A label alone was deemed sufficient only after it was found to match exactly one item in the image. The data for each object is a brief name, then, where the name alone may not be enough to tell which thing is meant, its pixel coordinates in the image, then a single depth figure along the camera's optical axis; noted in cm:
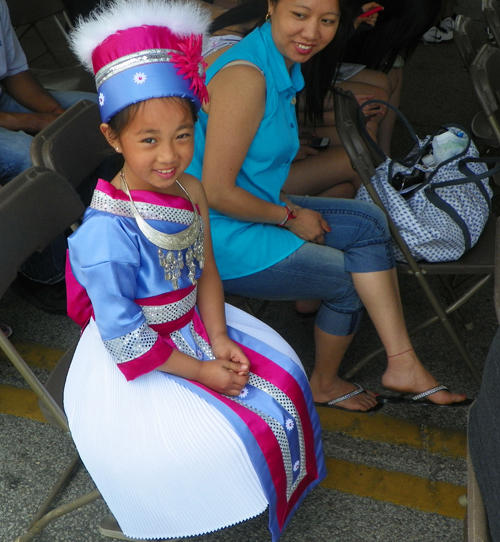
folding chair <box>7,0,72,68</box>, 371
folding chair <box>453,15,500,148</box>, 294
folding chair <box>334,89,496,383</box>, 194
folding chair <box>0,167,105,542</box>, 153
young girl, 131
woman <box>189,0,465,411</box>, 178
